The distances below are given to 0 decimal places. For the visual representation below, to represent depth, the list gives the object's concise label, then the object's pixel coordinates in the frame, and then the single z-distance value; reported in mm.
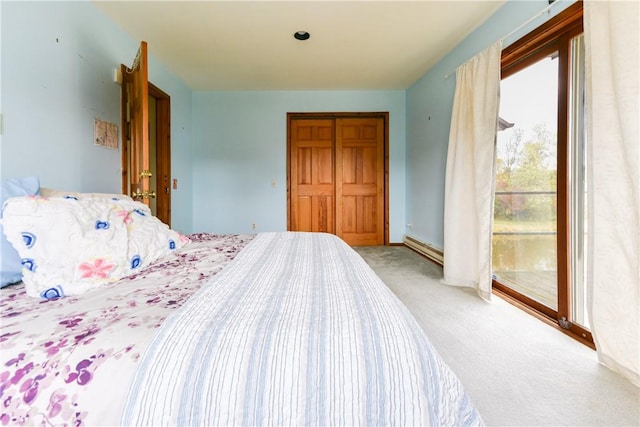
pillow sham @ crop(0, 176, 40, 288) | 993
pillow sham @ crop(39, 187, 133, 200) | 1355
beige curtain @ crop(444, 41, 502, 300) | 2328
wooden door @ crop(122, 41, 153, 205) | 2105
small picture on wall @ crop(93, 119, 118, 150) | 2296
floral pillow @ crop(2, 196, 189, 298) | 924
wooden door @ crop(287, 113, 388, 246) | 4500
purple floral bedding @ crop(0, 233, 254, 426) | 567
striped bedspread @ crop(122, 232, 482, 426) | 558
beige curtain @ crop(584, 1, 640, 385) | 1312
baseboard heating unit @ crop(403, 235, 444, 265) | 3418
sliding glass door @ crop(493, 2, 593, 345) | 1806
